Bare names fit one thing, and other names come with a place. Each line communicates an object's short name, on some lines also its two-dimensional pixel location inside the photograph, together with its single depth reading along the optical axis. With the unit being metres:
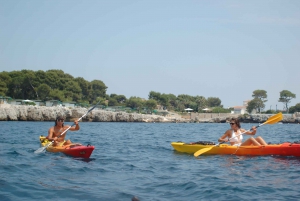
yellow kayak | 11.96
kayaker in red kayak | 12.55
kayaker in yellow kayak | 12.54
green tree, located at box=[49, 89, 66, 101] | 67.25
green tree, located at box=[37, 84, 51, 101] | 66.94
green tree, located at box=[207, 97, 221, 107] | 139.16
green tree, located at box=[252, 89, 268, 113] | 105.00
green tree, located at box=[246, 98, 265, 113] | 103.94
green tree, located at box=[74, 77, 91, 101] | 81.75
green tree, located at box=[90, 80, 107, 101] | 93.56
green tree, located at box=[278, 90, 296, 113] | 103.19
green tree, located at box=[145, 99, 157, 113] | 88.44
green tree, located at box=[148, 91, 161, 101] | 97.62
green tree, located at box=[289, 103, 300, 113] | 102.16
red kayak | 11.56
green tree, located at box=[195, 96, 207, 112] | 105.24
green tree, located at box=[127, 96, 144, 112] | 89.50
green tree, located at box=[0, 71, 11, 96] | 64.69
